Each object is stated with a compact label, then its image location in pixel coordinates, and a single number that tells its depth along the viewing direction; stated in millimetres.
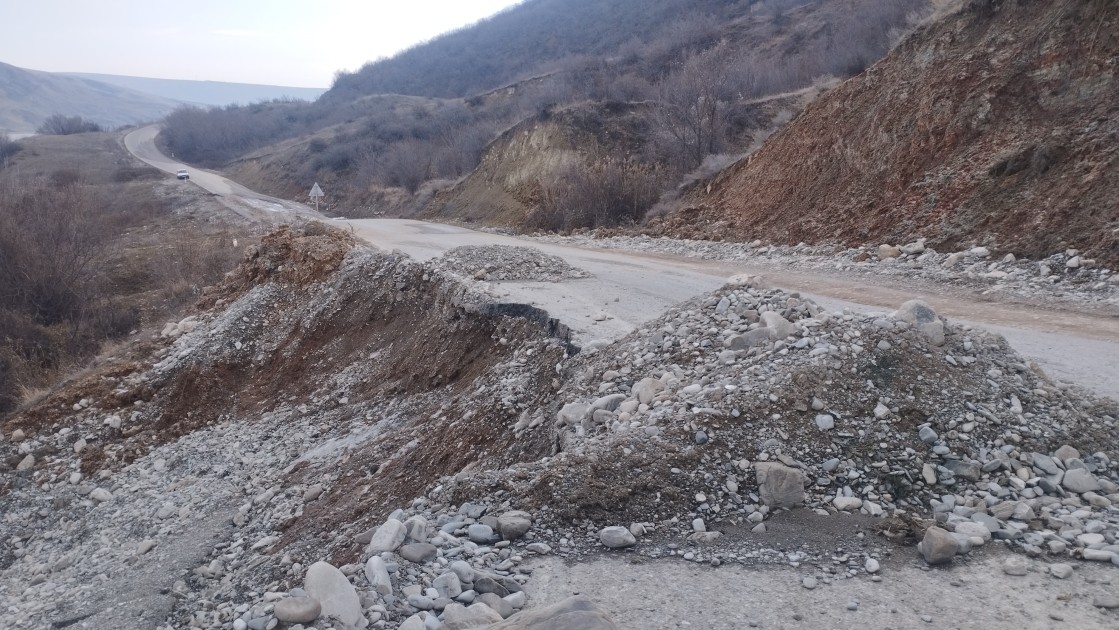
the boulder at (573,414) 5696
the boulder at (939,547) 3732
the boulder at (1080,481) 4234
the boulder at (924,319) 5309
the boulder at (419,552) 4008
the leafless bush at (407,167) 37781
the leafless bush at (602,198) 22516
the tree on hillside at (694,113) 24653
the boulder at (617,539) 4105
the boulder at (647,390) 5438
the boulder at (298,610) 3609
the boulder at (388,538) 4113
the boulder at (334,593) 3551
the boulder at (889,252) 12911
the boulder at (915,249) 12648
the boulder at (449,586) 3682
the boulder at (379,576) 3732
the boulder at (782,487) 4309
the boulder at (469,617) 3389
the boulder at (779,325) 5547
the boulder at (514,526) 4211
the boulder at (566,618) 2957
